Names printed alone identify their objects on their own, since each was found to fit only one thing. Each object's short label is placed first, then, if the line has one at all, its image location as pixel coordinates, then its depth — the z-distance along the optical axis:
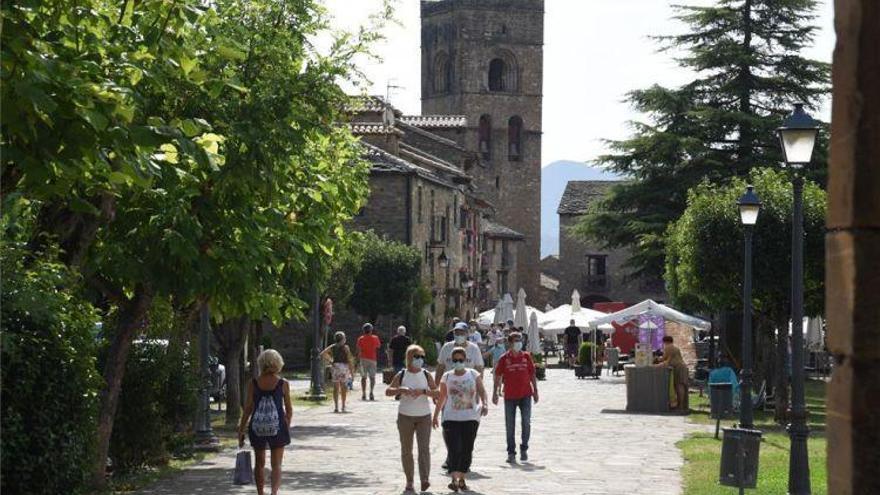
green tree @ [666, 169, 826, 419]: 30.00
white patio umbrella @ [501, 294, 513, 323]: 57.56
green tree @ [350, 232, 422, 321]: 58.50
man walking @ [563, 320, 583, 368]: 55.47
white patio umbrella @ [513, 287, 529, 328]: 55.53
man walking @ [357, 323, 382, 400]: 34.91
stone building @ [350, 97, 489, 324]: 62.48
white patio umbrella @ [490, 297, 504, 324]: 58.48
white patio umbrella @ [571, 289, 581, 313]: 55.78
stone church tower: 114.81
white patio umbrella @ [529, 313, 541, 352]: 50.97
